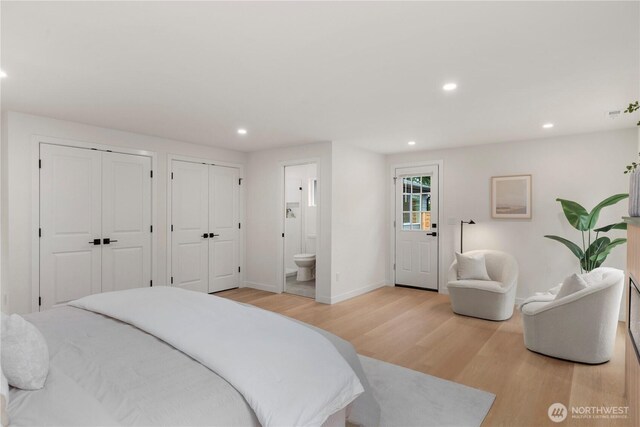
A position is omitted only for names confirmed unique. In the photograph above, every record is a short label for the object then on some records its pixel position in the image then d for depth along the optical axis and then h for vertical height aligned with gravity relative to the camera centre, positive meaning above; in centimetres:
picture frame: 464 +23
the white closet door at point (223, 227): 539 -26
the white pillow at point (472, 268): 431 -72
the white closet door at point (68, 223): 372 -14
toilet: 634 -103
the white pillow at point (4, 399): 101 -61
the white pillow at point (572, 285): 293 -64
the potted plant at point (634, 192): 166 +11
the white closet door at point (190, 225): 489 -20
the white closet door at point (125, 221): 419 -13
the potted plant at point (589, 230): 370 -20
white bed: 112 -68
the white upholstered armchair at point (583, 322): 279 -94
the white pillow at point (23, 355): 124 -55
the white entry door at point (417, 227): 551 -24
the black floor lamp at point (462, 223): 504 -16
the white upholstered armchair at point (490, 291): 400 -96
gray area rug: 214 -131
